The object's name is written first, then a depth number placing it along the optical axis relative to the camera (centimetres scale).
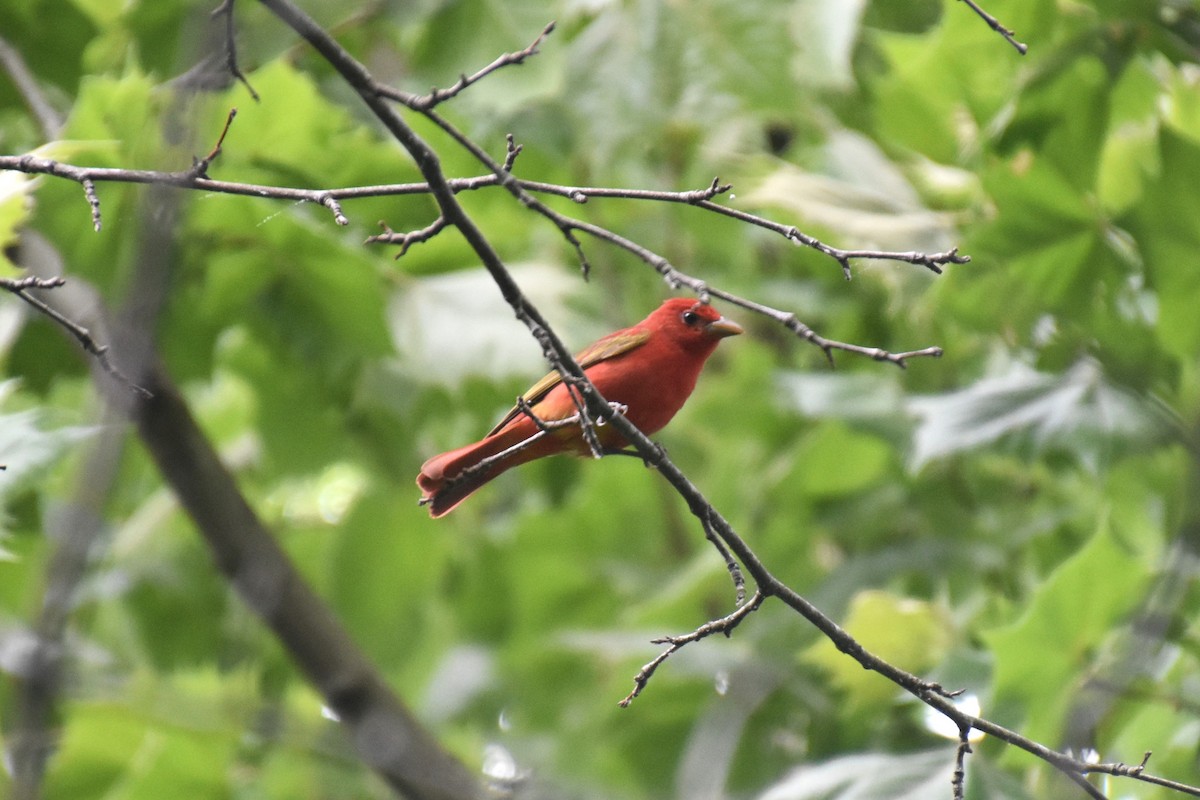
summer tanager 629
